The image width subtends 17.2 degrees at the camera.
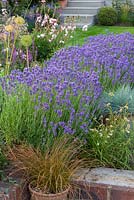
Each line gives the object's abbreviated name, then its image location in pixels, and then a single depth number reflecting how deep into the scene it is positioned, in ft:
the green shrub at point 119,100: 13.52
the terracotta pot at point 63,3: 49.03
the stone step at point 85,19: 44.61
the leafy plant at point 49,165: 10.38
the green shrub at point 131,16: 44.81
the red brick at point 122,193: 10.49
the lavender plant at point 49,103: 11.32
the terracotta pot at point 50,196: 10.19
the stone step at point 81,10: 47.68
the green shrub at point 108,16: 44.06
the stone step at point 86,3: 49.67
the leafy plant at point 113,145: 11.66
